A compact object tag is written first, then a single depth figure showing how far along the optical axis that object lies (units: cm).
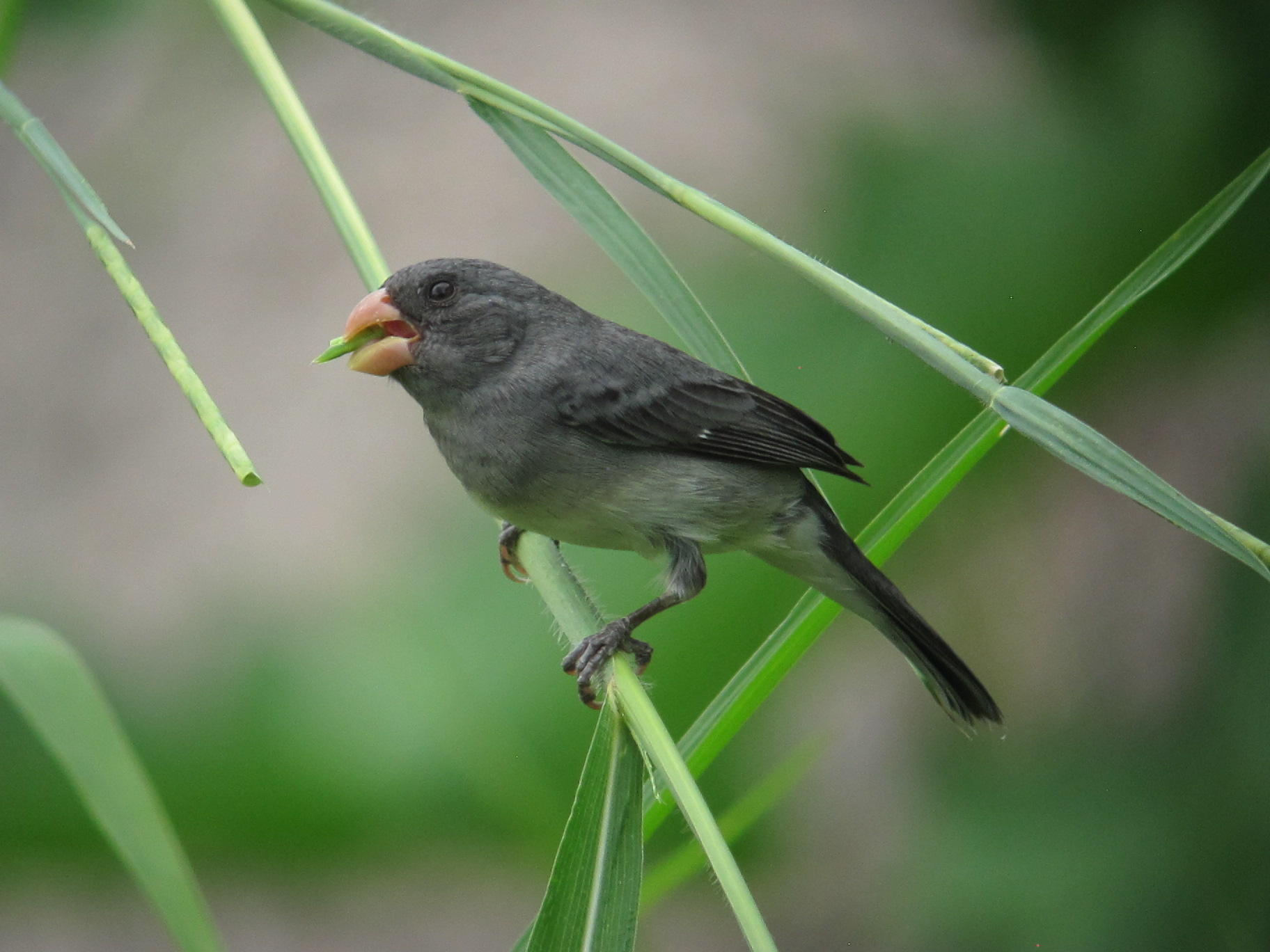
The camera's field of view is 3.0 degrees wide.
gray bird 321
